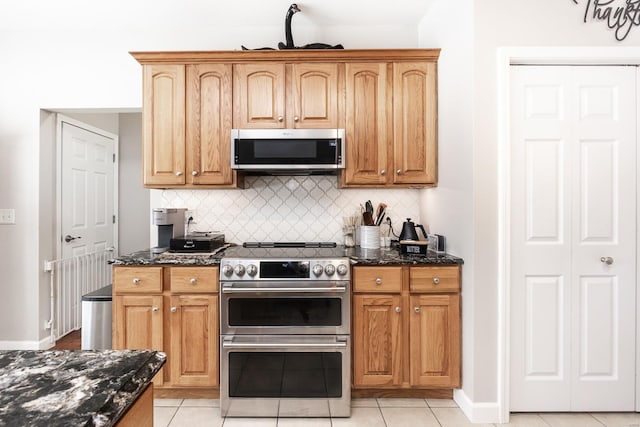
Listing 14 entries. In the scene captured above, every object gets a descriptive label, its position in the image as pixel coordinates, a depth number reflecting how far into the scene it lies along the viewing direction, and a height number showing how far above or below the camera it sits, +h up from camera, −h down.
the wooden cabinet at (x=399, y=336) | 2.37 -0.80
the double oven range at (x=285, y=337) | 2.28 -0.78
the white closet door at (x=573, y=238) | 2.23 -0.16
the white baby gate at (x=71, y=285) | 3.37 -0.74
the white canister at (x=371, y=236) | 2.85 -0.19
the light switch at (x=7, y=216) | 3.18 -0.04
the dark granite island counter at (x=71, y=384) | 0.60 -0.33
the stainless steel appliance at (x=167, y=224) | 2.74 -0.09
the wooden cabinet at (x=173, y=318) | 2.36 -0.69
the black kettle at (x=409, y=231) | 2.76 -0.14
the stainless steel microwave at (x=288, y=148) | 2.63 +0.46
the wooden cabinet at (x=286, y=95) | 2.73 +0.87
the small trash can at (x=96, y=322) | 2.54 -0.76
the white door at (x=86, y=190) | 3.55 +0.23
